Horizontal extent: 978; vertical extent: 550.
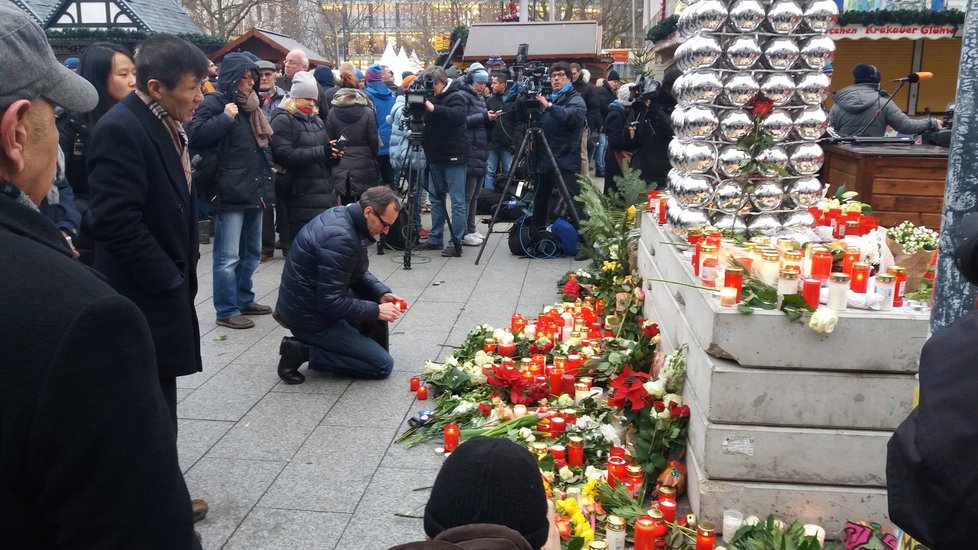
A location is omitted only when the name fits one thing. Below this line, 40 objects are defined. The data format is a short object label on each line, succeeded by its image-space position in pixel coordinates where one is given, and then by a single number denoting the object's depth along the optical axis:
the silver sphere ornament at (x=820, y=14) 4.69
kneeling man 5.11
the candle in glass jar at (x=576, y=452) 3.92
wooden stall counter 7.75
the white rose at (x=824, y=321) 3.14
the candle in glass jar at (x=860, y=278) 3.39
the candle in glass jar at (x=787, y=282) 3.39
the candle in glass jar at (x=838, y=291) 3.27
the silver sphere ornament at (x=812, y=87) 4.77
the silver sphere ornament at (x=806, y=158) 4.90
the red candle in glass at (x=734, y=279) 3.44
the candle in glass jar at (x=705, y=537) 3.07
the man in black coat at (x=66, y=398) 1.11
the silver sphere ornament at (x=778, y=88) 4.72
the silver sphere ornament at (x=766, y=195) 4.86
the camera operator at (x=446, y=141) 8.79
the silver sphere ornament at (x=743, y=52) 4.67
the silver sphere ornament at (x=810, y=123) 4.84
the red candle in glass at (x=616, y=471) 3.69
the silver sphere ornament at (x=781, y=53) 4.67
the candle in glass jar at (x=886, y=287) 3.33
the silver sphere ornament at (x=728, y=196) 4.93
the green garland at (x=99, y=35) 10.93
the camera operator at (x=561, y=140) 8.95
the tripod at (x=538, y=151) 8.62
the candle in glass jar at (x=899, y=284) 3.36
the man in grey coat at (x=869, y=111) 9.12
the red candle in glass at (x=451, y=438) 4.18
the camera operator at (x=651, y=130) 7.94
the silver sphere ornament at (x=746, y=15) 4.65
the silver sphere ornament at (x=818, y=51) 4.71
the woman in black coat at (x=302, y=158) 7.95
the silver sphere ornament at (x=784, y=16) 4.66
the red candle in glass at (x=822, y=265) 3.58
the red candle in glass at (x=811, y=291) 3.33
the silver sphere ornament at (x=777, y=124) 4.79
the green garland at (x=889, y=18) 13.18
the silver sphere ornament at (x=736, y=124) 4.78
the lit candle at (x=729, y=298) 3.38
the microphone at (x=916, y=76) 7.59
